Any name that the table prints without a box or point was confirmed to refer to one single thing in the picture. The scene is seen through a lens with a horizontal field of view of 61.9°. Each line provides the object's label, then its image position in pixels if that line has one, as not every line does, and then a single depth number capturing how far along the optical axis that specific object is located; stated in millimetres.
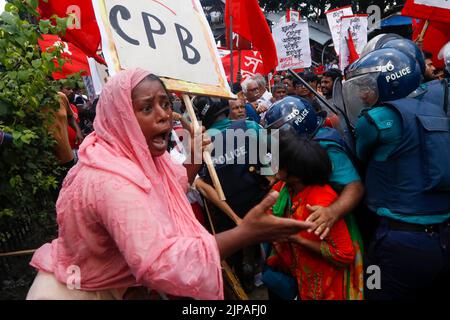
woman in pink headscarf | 1207
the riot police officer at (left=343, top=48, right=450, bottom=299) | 2004
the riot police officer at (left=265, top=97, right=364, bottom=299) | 2018
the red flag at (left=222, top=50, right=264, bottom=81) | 7770
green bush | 2477
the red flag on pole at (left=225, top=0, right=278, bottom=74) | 5176
